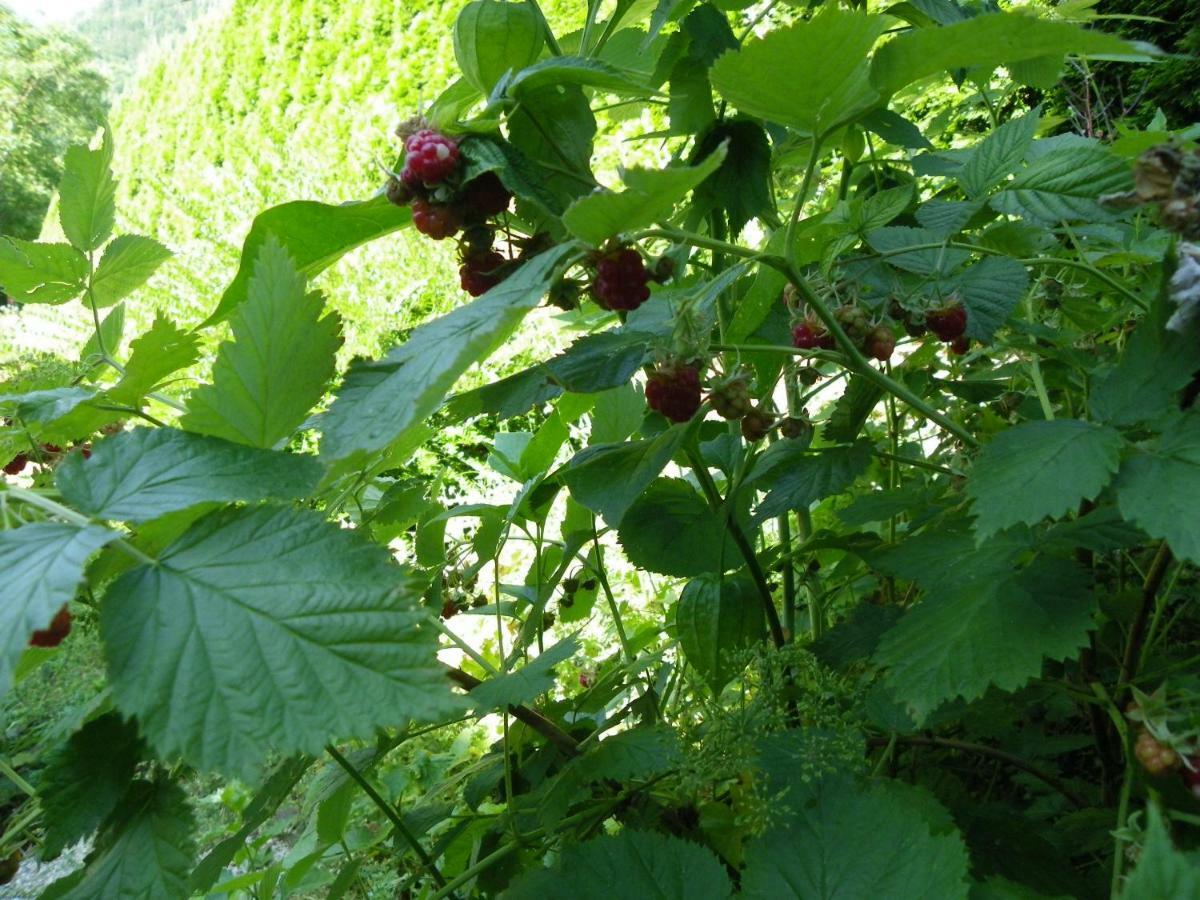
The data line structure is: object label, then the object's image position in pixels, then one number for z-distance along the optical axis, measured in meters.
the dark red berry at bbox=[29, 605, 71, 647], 0.37
